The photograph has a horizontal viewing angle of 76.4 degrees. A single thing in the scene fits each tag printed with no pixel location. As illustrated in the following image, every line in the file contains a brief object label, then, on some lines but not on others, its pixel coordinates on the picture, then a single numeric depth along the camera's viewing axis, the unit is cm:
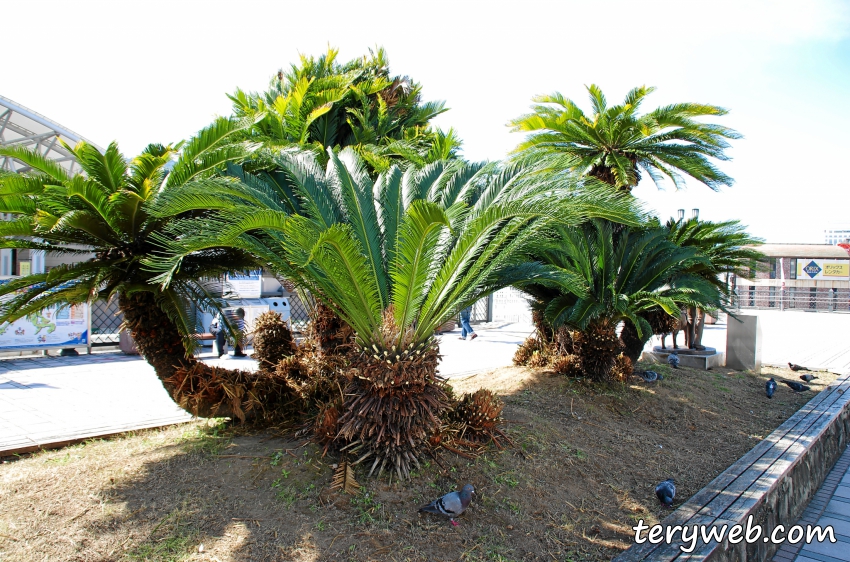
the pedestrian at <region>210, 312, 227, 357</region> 1128
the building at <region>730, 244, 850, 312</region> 3334
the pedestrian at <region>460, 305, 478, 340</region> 1609
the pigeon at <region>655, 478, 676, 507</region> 508
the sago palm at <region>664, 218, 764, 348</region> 975
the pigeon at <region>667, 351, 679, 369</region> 1092
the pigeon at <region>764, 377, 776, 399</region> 938
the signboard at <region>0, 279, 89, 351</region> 1059
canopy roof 1357
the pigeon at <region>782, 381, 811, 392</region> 984
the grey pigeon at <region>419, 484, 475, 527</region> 422
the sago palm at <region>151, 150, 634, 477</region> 436
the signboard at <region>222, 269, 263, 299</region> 1427
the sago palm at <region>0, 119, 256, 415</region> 484
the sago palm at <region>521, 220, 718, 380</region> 758
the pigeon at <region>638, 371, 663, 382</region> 912
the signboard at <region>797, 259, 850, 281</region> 3459
